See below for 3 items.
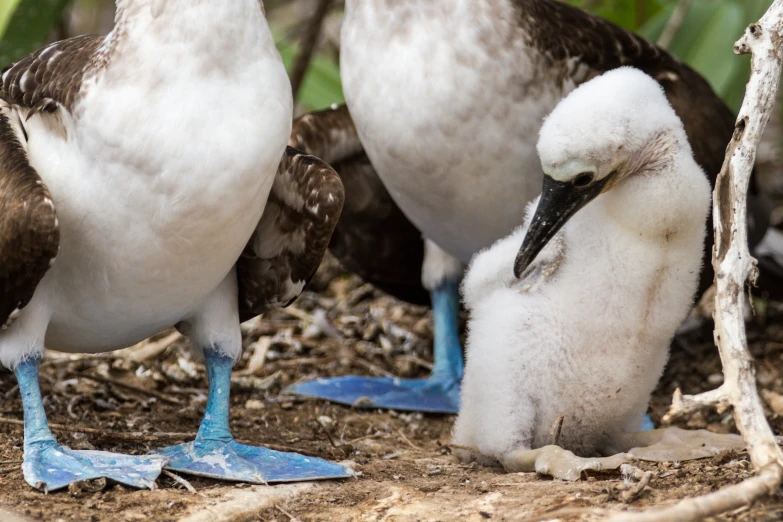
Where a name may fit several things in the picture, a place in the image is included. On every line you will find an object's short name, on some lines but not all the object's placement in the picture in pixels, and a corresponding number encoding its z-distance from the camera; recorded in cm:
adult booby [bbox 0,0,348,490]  595
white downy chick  663
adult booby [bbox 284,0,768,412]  791
